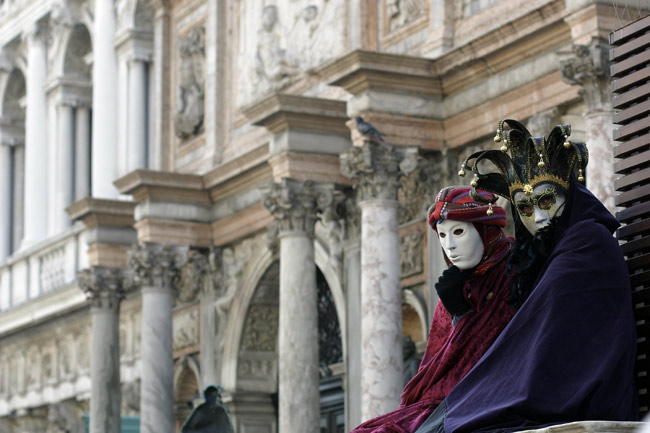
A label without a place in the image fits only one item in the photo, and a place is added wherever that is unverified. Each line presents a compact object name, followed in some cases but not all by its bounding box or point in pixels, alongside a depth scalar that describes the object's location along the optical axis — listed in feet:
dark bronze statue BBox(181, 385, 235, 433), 46.93
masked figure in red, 17.72
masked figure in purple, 15.25
